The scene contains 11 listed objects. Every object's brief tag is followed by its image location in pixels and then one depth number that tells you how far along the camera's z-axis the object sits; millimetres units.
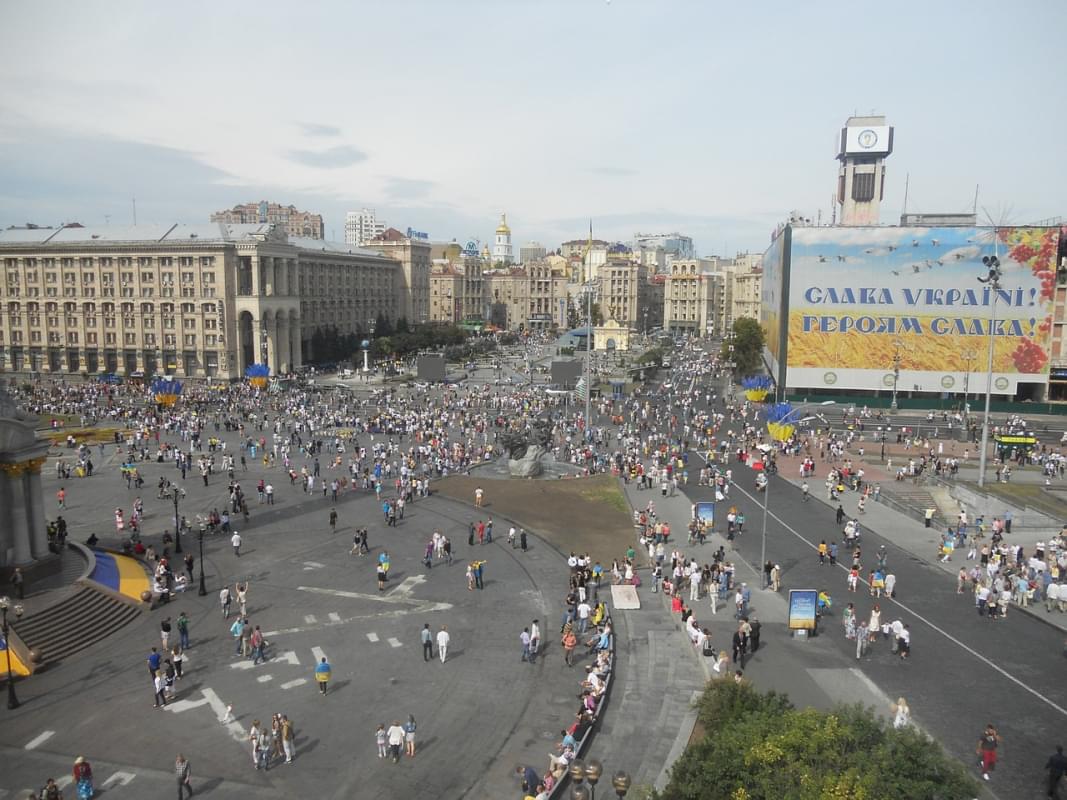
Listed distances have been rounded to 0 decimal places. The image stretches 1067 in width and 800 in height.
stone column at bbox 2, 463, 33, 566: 23875
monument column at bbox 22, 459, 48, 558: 24375
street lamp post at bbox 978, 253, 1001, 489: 38062
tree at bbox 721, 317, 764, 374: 89188
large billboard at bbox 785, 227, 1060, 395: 68812
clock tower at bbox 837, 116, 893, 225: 132250
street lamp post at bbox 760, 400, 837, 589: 26327
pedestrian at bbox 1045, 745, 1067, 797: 14758
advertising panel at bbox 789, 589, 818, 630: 21828
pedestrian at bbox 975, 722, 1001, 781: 15516
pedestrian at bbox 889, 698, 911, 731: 16203
